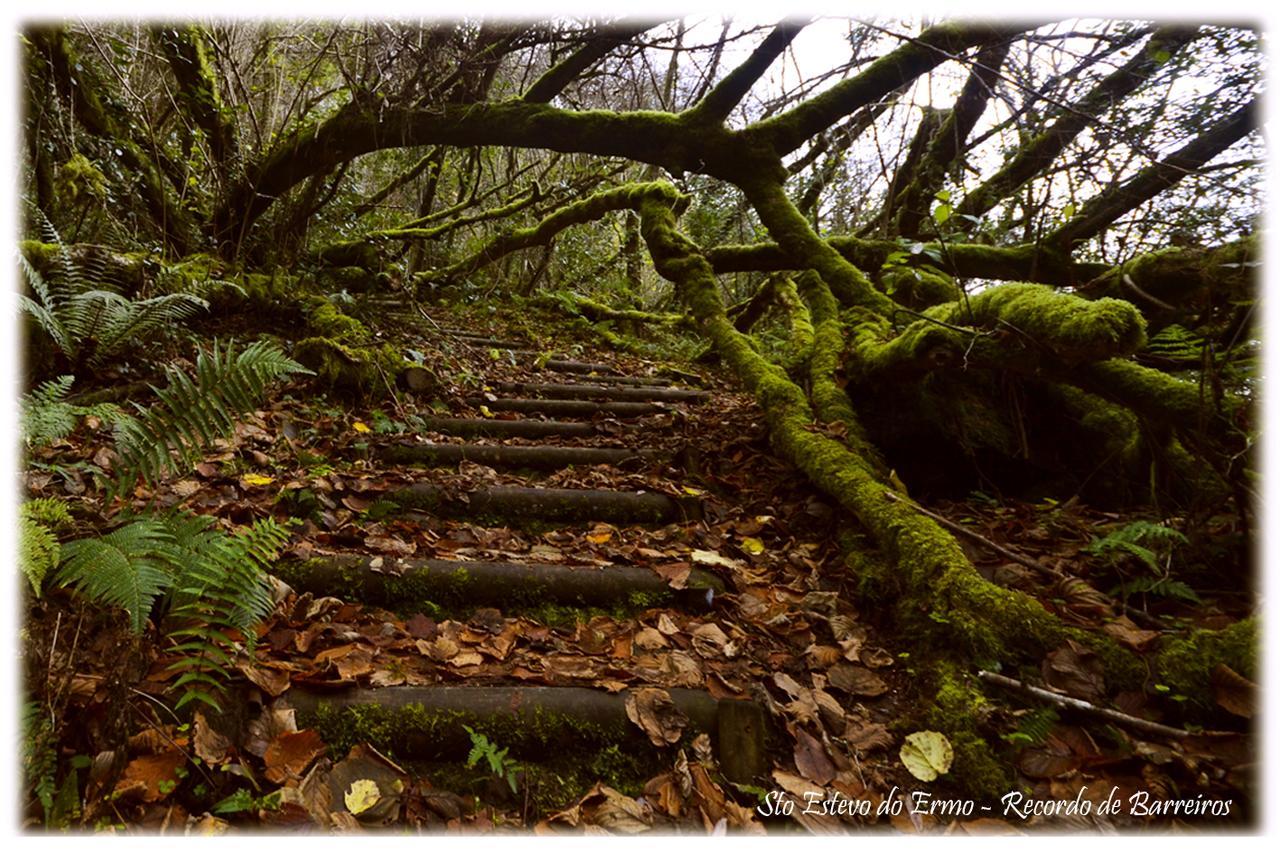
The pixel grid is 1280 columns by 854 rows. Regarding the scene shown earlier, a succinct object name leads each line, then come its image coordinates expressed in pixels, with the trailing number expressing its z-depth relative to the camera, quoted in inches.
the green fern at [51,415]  80.7
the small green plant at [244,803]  54.1
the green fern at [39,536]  58.7
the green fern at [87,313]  129.2
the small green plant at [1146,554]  86.1
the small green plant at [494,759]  62.9
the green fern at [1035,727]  66.9
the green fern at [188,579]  60.9
